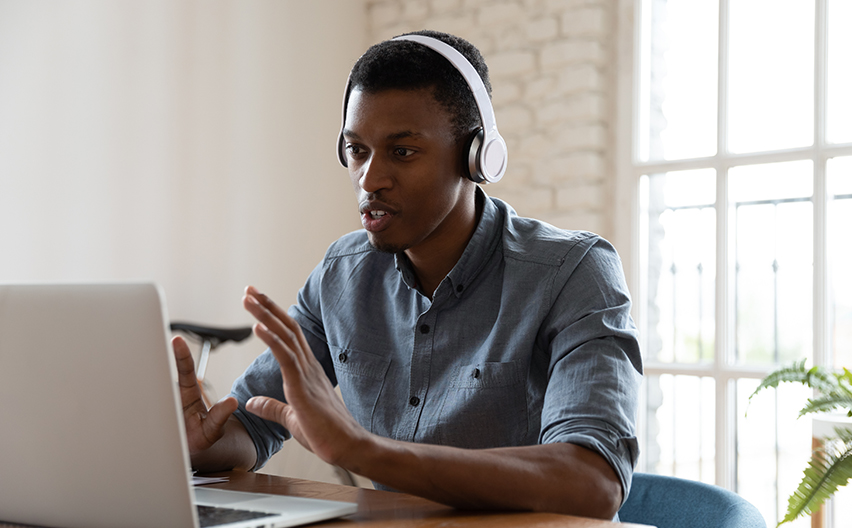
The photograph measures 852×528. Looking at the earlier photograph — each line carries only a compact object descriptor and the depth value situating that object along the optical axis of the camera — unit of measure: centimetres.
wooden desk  74
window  228
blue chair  93
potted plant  169
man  91
